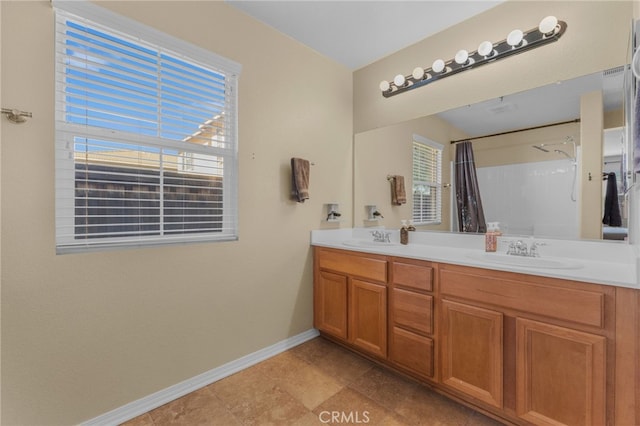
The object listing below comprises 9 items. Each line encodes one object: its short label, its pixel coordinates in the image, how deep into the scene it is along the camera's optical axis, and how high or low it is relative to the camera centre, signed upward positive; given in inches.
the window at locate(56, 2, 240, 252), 55.5 +17.1
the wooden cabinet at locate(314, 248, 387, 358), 75.7 -25.7
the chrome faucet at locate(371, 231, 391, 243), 96.7 -8.7
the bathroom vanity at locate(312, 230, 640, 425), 44.1 -23.3
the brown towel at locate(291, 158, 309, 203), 87.1 +9.9
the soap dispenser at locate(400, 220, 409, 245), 91.0 -7.5
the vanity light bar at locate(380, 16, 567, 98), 64.2 +41.4
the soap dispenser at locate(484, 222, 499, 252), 72.5 -7.1
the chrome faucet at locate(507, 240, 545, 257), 66.4 -8.9
